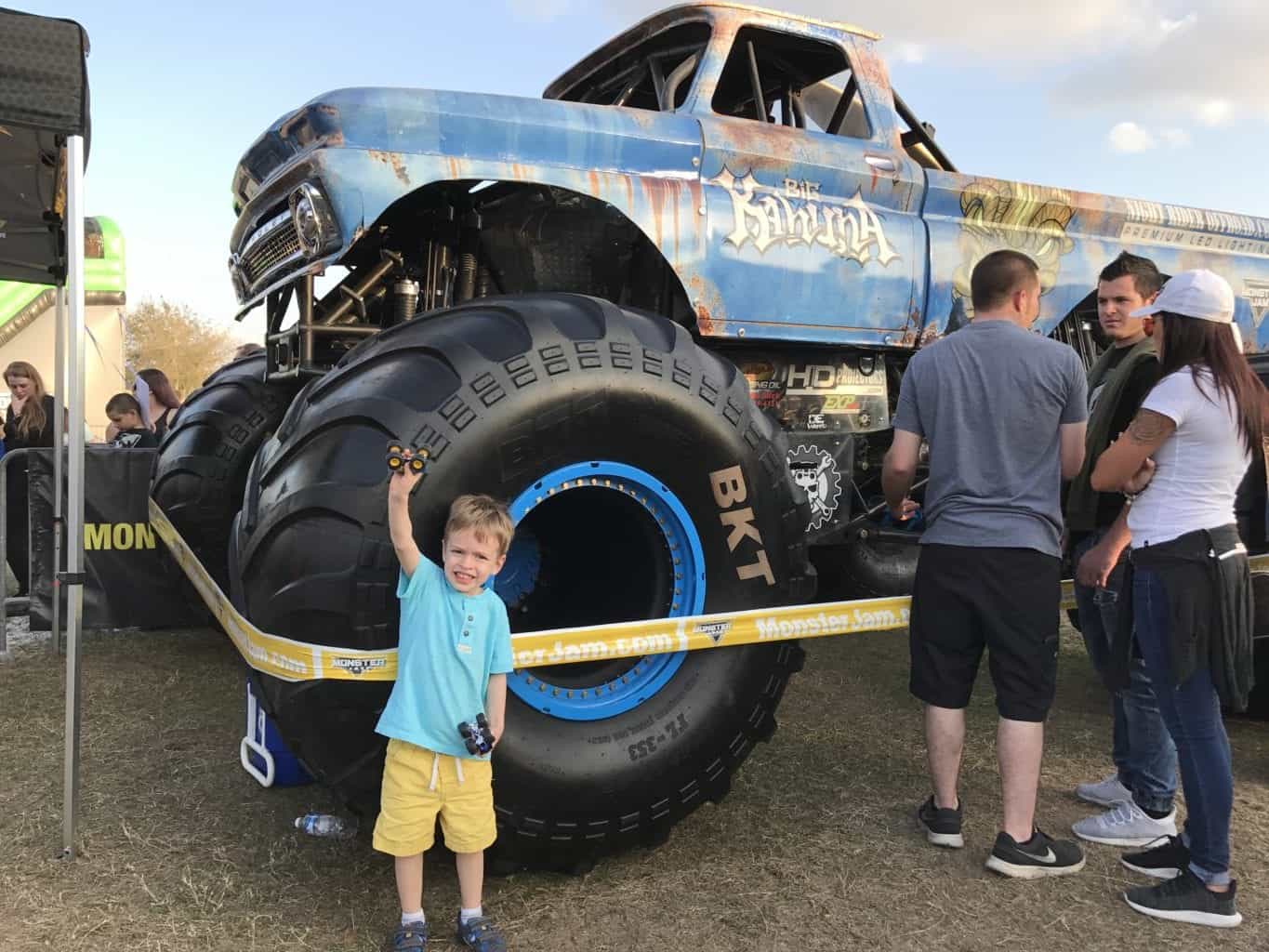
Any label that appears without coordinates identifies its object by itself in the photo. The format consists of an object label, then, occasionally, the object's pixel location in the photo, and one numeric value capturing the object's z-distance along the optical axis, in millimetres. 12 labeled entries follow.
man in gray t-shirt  3086
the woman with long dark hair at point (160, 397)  7727
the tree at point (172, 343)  36438
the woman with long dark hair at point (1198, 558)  2812
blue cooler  3328
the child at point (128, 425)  7184
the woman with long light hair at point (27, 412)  7457
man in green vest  3334
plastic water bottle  3135
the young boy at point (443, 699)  2473
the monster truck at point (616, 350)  2672
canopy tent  2918
